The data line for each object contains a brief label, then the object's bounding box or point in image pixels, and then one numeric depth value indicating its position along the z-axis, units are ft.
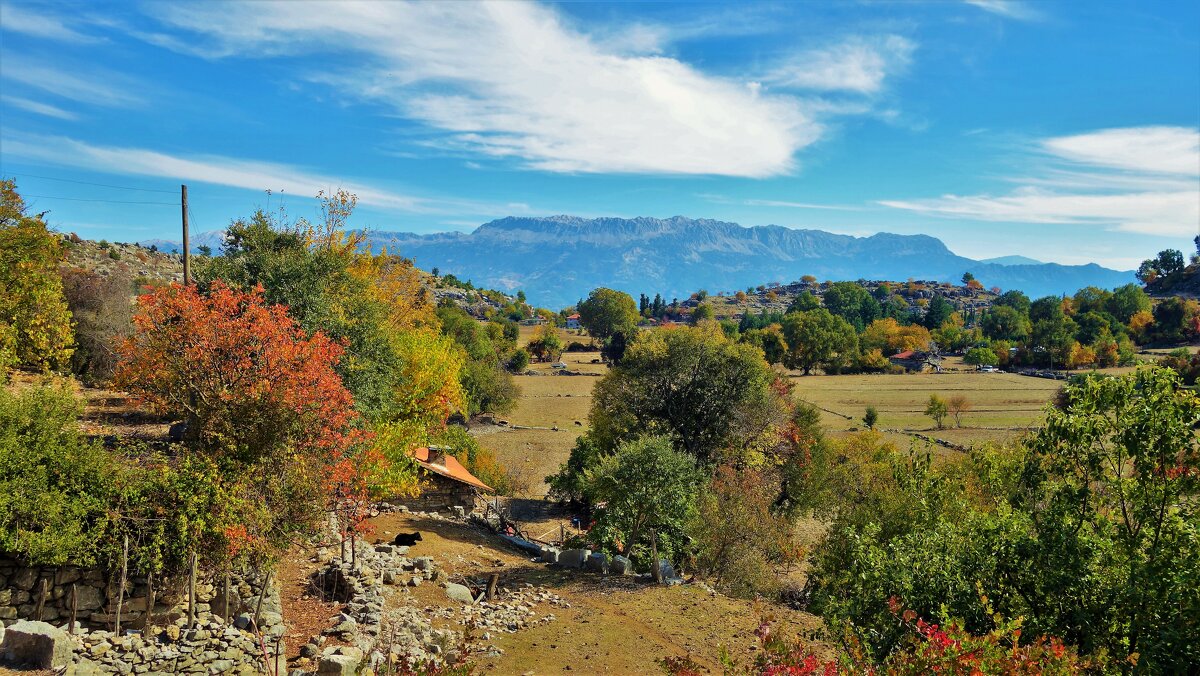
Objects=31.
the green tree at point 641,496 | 78.28
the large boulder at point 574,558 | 80.38
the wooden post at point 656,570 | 74.13
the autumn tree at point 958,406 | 270.65
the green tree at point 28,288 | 77.71
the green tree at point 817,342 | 422.41
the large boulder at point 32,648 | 37.42
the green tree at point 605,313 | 504.84
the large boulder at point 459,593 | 63.87
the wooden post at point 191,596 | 44.96
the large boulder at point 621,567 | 77.30
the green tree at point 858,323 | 595.06
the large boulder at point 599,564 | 77.90
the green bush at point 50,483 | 41.27
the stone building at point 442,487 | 106.93
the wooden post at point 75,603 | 43.91
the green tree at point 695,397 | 122.42
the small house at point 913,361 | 450.30
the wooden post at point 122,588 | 42.86
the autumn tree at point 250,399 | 49.03
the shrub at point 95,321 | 110.32
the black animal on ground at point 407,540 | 80.69
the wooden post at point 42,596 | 43.50
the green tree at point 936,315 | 595.06
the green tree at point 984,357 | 433.07
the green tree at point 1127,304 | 512.18
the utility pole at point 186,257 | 93.85
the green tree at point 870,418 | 238.48
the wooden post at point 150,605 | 45.29
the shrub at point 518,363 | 369.50
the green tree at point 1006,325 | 518.78
